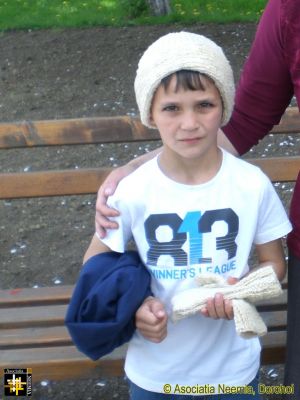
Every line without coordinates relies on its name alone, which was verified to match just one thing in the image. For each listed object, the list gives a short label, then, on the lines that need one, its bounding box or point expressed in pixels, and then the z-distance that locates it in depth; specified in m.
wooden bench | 2.69
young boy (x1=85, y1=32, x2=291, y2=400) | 1.91
